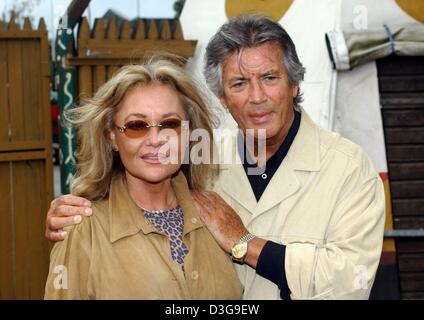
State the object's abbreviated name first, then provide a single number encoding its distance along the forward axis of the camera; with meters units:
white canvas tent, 4.38
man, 2.18
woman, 2.06
